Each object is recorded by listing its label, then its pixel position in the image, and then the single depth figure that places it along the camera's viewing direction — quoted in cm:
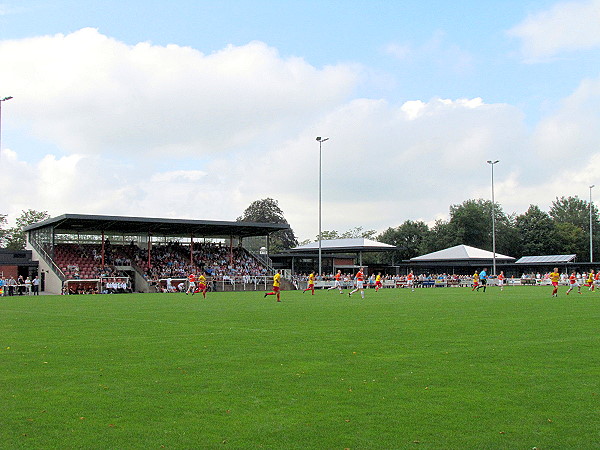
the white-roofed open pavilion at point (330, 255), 8138
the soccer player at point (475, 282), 5259
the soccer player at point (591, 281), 4866
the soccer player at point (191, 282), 4531
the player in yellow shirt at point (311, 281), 4360
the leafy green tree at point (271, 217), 12825
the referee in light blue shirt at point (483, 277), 5016
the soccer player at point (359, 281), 3987
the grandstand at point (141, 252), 5762
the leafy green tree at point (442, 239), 11344
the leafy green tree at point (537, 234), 11619
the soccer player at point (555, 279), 3842
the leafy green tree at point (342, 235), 13962
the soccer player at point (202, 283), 4129
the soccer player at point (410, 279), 5782
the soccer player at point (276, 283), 3513
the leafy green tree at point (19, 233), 9906
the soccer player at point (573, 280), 4412
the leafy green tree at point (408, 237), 11894
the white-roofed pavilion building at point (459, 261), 8631
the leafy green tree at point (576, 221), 11550
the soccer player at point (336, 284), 5950
